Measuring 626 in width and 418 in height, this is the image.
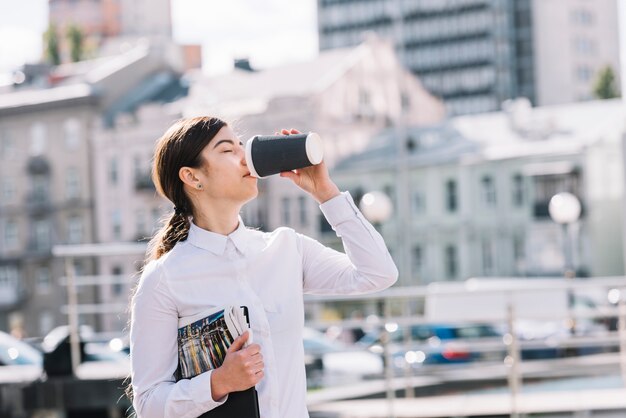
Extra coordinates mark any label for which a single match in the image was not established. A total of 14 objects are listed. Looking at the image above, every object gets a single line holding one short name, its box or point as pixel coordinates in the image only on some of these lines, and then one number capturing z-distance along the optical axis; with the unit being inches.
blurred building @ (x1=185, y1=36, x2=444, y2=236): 2054.6
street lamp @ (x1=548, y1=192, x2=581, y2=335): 784.3
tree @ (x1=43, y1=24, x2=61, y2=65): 3095.5
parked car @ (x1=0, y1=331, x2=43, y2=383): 368.2
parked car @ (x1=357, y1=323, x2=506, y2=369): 775.8
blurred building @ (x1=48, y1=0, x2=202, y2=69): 5128.0
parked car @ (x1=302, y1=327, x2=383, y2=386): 416.2
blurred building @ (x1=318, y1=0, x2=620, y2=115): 3870.6
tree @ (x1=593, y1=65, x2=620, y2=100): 3132.4
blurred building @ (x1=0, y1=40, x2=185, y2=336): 2223.2
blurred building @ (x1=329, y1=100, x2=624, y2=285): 1889.8
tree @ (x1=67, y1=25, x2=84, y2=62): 3073.3
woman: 111.3
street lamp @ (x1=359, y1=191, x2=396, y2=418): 777.6
